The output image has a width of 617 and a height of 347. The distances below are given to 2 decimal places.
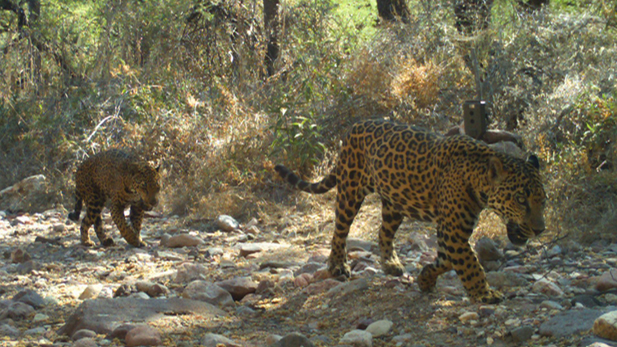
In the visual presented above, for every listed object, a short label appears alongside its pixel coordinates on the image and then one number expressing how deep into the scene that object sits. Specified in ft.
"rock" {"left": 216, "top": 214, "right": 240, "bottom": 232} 31.71
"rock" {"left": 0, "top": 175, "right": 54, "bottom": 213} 38.52
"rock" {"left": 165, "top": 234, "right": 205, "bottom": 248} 29.35
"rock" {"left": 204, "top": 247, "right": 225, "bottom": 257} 27.94
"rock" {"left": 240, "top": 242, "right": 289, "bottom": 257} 27.58
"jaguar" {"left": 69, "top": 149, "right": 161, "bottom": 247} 28.50
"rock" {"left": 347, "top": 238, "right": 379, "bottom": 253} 26.73
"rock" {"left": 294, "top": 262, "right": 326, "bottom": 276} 24.03
